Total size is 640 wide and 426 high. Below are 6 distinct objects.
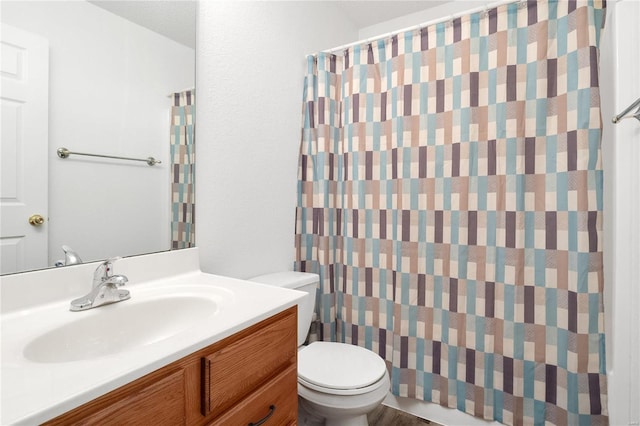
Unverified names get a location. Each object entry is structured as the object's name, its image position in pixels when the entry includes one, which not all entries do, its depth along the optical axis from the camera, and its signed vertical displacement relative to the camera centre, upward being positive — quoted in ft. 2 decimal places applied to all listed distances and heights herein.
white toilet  4.09 -2.21
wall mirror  2.93 +0.95
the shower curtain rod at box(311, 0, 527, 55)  4.56 +3.01
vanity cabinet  1.91 -1.27
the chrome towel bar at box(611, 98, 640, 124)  3.02 +1.01
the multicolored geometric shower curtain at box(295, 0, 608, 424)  4.27 +0.09
